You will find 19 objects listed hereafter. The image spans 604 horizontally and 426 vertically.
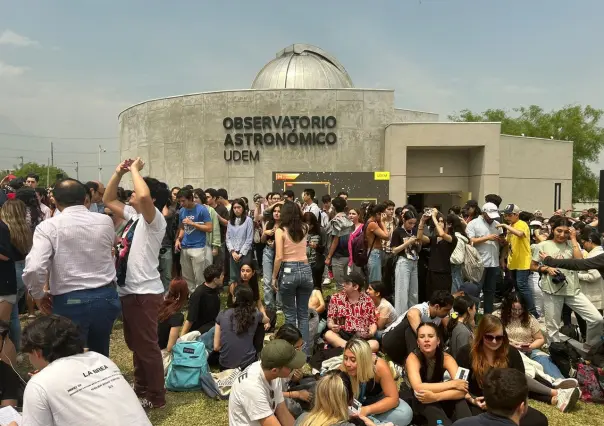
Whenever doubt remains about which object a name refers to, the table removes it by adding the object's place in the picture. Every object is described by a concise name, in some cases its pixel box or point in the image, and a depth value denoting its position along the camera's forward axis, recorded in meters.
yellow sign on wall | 19.69
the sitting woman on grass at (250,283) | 6.00
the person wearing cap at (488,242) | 7.29
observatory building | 20.92
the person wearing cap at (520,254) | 7.55
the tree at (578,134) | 37.03
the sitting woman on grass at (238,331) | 5.11
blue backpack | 4.95
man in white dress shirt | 3.66
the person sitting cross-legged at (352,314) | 5.70
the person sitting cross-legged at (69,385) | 2.37
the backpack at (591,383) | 4.89
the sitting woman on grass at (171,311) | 5.71
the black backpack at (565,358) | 5.36
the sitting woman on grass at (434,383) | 4.16
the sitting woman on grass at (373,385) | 3.96
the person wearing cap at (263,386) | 3.23
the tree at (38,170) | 74.91
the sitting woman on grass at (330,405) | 3.04
